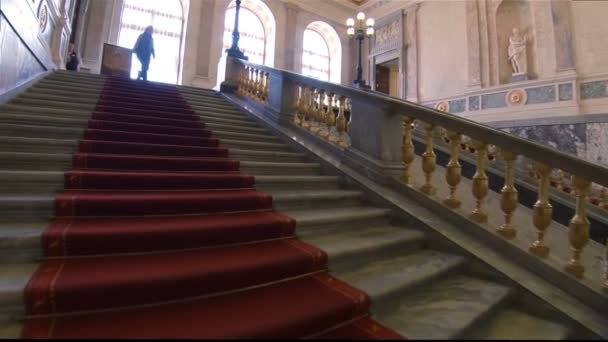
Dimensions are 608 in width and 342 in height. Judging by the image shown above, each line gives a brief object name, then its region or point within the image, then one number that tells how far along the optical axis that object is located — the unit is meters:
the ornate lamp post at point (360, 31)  6.92
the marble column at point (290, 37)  12.91
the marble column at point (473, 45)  9.62
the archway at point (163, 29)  10.85
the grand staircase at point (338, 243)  1.47
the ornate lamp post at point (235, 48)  6.87
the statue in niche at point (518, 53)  8.75
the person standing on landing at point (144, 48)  7.47
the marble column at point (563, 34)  7.84
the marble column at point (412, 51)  11.71
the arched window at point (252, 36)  12.74
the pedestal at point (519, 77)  8.59
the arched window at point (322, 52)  14.11
